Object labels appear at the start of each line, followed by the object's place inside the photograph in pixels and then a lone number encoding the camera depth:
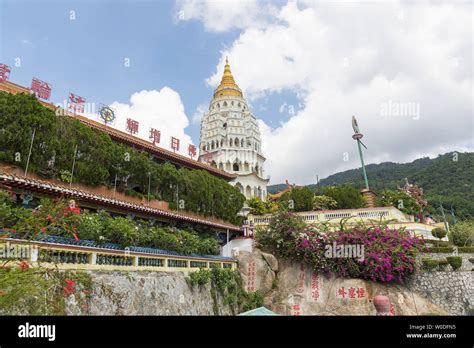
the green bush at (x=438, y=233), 21.94
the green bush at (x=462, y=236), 21.34
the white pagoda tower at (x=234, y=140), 42.81
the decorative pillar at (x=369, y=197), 29.75
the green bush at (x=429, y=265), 17.92
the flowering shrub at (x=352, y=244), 16.80
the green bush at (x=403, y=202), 27.98
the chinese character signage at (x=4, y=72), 17.56
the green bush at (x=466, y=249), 18.91
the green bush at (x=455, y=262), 17.75
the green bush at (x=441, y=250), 19.05
